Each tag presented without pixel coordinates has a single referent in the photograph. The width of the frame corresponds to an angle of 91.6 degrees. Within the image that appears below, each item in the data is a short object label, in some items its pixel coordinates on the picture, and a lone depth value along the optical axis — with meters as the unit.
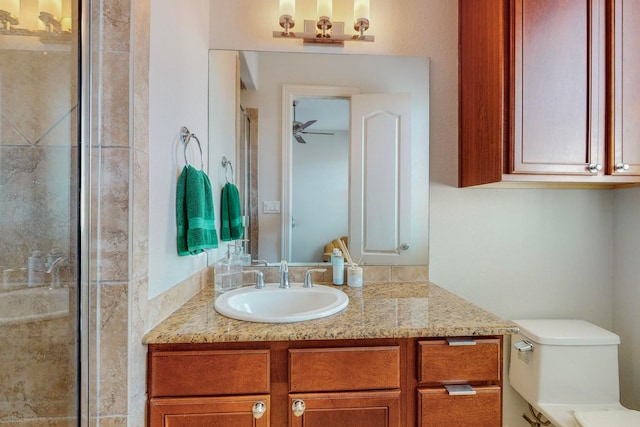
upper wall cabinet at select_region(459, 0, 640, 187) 1.22
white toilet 1.38
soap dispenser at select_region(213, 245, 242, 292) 1.37
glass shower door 0.86
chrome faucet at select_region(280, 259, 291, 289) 1.39
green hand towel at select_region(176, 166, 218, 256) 1.11
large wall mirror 1.54
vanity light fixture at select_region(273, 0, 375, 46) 1.48
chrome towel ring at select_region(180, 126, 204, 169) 1.18
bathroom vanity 0.92
